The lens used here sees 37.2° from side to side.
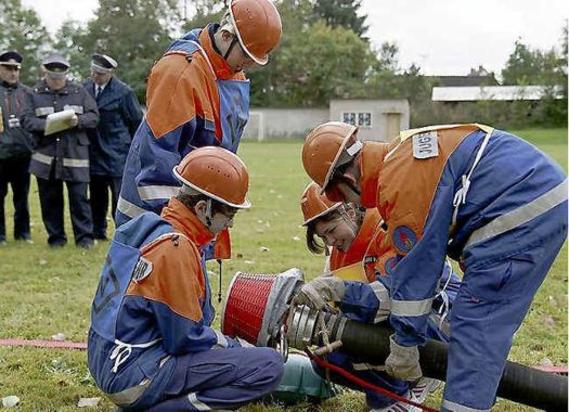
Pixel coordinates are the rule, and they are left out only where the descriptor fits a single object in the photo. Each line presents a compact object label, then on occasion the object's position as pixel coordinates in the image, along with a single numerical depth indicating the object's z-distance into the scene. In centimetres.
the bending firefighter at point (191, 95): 486
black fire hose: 404
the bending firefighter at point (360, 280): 431
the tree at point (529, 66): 5553
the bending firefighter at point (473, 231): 360
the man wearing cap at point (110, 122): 1026
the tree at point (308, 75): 5669
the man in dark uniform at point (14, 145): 1023
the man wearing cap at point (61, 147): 989
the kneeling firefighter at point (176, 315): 388
